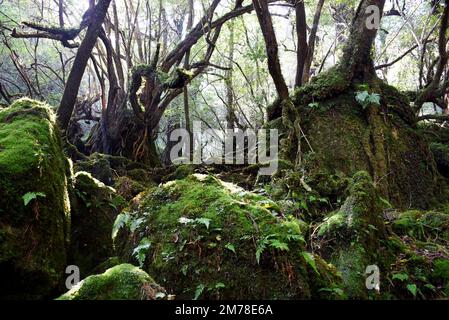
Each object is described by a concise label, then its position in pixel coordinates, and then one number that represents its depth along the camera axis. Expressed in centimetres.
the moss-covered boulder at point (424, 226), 492
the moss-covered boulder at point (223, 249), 296
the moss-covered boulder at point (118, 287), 254
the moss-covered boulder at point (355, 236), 376
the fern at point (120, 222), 385
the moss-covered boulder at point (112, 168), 816
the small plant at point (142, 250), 333
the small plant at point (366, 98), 690
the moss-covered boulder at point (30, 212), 319
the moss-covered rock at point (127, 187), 720
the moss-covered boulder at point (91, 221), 439
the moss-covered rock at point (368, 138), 659
